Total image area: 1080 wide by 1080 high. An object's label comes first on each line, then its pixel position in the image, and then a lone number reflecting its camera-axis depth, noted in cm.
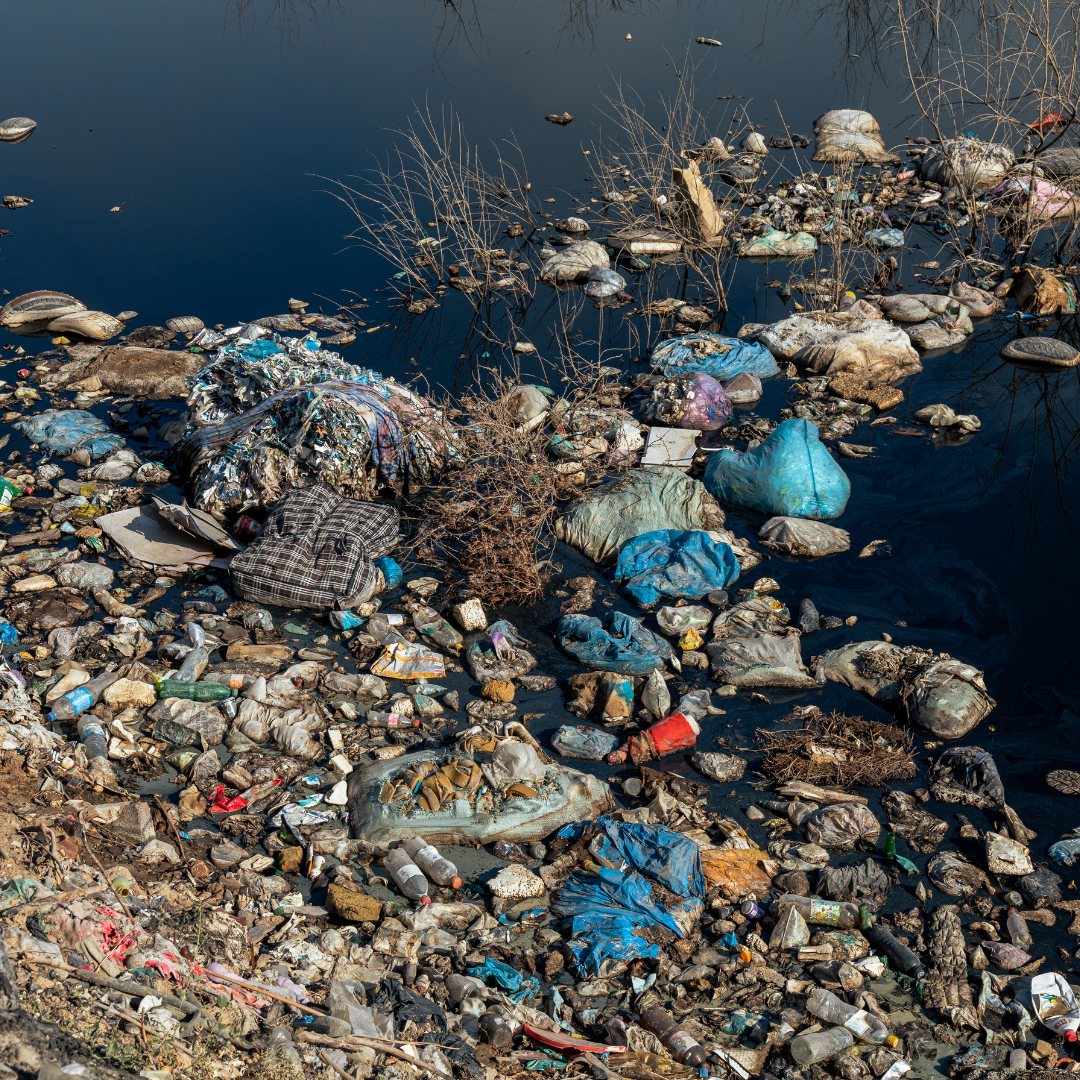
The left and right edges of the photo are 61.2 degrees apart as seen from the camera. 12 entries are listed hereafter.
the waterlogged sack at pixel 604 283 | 809
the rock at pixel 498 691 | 429
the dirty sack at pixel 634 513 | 524
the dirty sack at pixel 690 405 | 627
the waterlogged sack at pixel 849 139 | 1068
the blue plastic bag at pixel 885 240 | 874
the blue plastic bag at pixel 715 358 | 689
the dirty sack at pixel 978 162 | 962
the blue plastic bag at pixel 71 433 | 602
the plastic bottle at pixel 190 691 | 411
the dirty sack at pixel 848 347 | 690
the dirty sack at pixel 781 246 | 878
